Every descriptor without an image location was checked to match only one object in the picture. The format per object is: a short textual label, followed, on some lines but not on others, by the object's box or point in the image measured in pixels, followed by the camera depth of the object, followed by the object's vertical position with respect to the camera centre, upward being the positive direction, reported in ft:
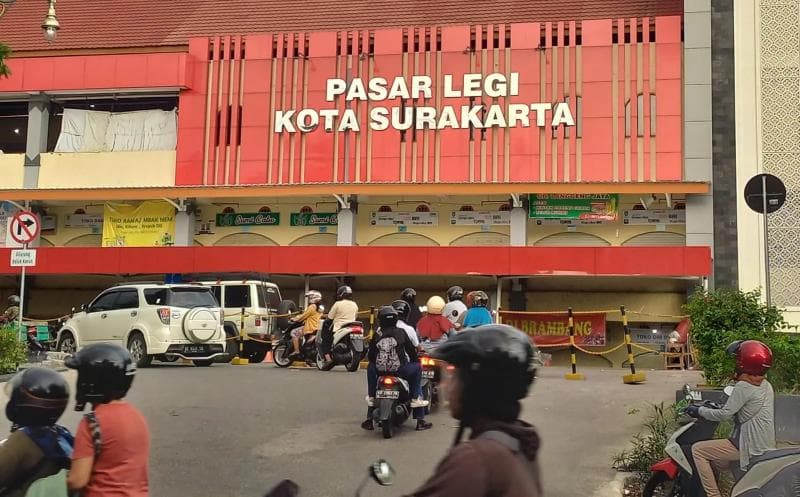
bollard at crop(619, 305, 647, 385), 45.65 -4.73
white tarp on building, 90.63 +16.82
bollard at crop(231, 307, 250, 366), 59.77 -5.60
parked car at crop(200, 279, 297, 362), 63.05 -2.26
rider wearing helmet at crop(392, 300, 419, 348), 32.63 -1.31
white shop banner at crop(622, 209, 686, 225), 80.53 +7.71
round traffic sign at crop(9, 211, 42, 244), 47.73 +3.02
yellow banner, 90.02 +6.34
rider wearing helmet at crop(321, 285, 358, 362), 49.39 -1.67
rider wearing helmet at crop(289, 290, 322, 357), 53.98 -2.24
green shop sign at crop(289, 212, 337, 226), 87.86 +7.21
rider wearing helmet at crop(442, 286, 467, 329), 46.06 -1.17
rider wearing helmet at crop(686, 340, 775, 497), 18.83 -2.66
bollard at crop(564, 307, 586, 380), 48.14 -4.87
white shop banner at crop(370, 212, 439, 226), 86.22 +7.33
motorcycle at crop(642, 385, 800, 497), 17.66 -4.14
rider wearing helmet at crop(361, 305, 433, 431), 31.78 -2.80
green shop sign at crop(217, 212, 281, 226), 89.51 +7.18
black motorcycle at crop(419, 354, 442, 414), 34.02 -3.91
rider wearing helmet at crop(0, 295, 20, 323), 65.62 -2.99
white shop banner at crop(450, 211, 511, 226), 84.07 +7.44
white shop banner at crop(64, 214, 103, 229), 94.22 +6.83
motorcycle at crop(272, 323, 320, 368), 54.39 -4.37
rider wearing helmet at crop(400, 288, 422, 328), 46.06 -1.16
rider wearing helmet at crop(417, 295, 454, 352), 38.55 -1.72
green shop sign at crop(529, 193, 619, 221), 80.53 +8.52
